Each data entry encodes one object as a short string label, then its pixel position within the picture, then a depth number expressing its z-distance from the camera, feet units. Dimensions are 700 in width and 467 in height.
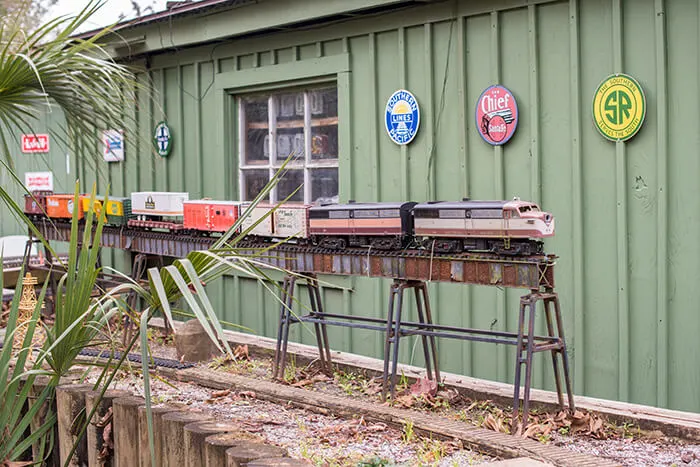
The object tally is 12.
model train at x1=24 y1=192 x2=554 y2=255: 19.56
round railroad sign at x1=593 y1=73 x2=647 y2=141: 23.04
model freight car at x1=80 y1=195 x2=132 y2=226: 31.65
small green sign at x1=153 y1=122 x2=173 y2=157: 37.47
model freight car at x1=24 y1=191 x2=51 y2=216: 35.75
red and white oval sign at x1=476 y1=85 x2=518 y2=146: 25.77
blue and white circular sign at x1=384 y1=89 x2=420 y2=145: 28.32
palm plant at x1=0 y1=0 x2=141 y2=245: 20.54
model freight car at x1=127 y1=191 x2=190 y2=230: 29.68
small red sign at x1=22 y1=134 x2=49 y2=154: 46.03
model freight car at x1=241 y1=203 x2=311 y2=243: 23.72
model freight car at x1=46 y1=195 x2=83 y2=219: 34.12
